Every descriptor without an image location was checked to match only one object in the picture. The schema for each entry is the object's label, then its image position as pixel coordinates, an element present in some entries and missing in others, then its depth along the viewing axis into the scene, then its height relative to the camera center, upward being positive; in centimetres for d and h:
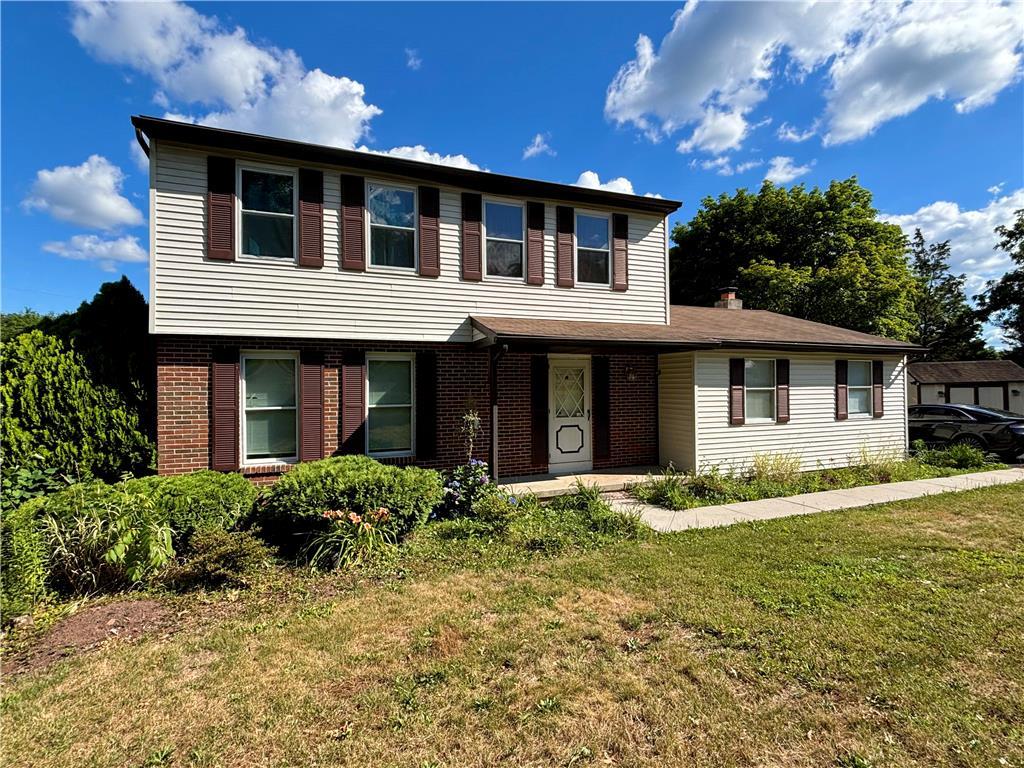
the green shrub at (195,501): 504 -112
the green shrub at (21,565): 394 -140
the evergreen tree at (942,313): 3709 +629
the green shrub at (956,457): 1149 -153
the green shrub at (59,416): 640 -26
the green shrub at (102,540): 445 -133
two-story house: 728 +106
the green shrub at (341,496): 551 -117
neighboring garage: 2636 +53
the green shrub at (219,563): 460 -160
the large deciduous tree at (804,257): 2123 +692
